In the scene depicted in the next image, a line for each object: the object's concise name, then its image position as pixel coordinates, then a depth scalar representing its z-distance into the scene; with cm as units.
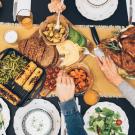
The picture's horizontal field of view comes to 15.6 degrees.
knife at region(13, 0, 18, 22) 209
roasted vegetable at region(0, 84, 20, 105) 197
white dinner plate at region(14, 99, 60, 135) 196
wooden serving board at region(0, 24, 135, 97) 201
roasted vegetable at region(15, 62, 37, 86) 197
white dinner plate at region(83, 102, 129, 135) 197
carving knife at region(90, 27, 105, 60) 202
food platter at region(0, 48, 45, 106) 196
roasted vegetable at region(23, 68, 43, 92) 197
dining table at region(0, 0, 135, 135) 207
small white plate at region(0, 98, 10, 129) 200
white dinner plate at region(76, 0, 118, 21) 203
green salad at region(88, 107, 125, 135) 195
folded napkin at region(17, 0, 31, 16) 209
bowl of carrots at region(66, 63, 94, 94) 198
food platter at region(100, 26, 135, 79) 198
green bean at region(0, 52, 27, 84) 198
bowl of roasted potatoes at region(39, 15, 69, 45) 202
